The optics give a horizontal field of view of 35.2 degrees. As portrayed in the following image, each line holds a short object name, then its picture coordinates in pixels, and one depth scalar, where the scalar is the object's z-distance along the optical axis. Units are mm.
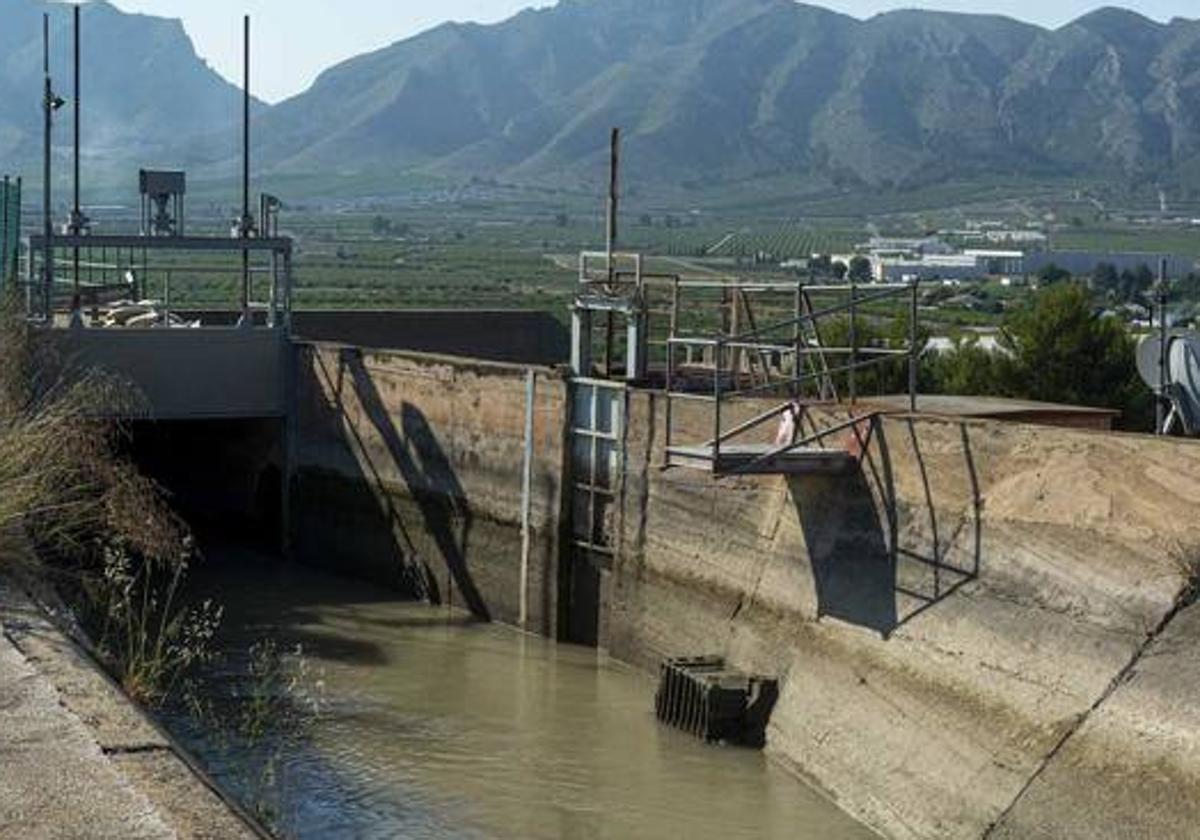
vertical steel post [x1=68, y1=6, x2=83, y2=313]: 25778
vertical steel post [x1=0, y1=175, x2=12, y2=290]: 28309
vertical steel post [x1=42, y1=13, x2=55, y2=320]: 25578
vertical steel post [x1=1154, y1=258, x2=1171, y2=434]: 16359
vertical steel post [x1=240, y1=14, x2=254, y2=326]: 27141
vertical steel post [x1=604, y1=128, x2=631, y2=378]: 21781
